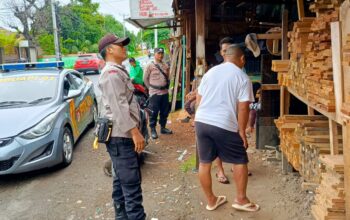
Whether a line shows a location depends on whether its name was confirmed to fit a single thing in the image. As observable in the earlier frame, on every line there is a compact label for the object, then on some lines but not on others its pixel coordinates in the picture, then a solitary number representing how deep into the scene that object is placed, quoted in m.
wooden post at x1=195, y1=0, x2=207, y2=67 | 5.22
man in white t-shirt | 3.50
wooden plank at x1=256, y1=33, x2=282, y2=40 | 5.32
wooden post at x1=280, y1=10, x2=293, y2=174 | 4.75
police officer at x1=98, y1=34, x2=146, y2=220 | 3.15
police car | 4.81
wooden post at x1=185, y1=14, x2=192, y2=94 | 9.12
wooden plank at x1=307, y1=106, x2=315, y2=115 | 4.09
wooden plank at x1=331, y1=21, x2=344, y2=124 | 2.62
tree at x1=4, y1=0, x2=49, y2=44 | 33.06
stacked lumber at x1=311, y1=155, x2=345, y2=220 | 2.80
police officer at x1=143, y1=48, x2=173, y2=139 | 7.09
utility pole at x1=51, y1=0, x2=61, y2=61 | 26.60
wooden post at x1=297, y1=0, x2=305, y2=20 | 4.05
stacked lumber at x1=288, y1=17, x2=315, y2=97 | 3.61
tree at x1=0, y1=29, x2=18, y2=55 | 30.85
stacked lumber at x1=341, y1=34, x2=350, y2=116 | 2.46
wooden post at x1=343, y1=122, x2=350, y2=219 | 2.57
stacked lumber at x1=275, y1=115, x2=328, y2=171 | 3.86
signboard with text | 8.41
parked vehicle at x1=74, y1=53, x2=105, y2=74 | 26.16
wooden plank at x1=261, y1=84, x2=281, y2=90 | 5.52
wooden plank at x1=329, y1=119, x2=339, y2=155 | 3.06
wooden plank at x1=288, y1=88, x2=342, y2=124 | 2.78
